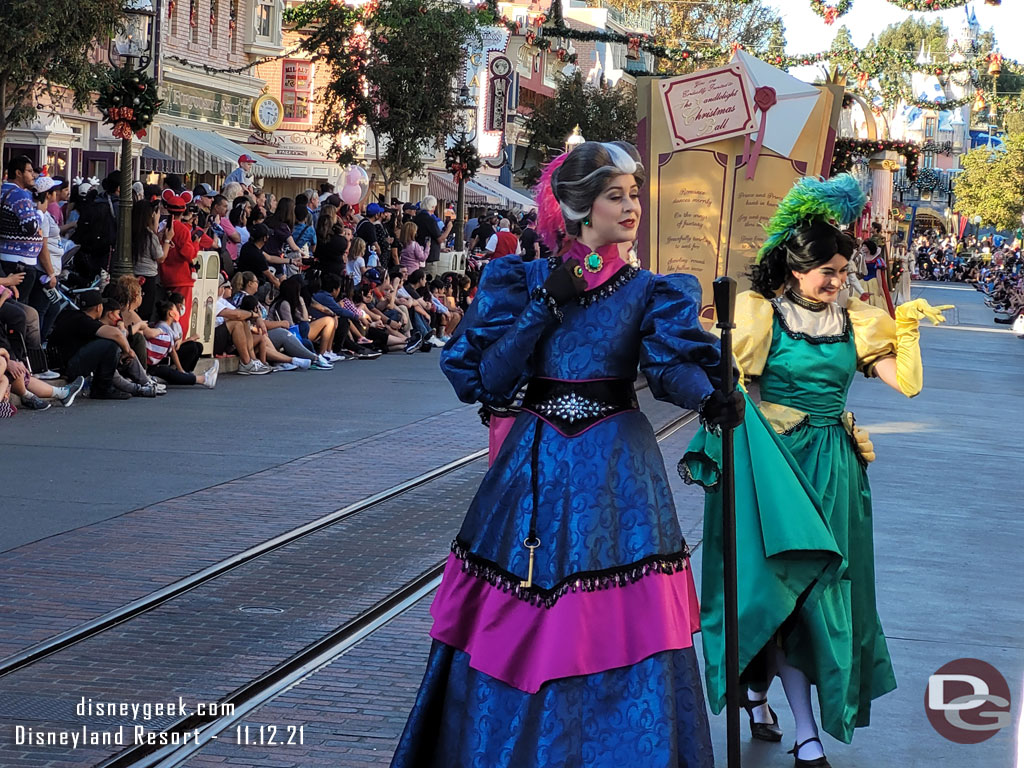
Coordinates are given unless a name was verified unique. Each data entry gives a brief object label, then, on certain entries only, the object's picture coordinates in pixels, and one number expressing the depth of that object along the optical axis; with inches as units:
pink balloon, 1098.1
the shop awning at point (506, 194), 2028.8
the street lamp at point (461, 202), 1073.5
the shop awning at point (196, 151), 1200.8
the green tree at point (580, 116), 2137.1
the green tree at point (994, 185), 2645.2
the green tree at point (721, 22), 2172.7
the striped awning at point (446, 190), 1930.4
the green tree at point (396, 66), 1178.0
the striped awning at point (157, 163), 1108.5
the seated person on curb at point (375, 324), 779.4
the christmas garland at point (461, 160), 1149.7
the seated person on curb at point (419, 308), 837.2
